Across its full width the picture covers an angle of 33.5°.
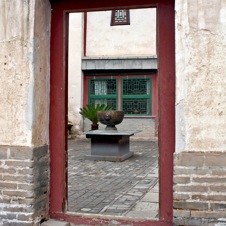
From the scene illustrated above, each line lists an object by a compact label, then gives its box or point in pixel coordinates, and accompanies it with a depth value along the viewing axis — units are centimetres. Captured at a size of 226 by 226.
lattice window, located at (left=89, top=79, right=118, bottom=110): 1630
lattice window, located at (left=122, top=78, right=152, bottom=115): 1608
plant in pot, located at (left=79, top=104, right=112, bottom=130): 1455
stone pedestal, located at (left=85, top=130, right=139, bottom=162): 920
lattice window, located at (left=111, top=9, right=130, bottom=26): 1653
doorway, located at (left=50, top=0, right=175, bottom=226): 342
